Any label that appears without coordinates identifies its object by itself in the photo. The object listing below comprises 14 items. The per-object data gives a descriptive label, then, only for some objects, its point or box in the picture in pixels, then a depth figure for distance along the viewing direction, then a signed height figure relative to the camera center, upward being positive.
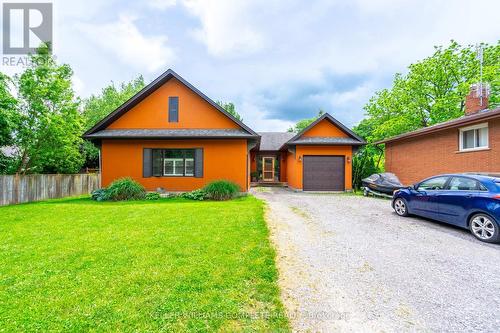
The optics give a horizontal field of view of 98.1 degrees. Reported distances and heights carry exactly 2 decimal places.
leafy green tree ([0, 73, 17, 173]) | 9.45 +2.37
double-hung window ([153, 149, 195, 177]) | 11.90 +0.27
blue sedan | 4.72 -0.87
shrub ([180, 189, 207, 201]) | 10.37 -1.36
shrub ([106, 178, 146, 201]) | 10.20 -1.11
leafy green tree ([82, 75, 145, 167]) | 26.23 +8.62
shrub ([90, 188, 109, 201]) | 10.28 -1.35
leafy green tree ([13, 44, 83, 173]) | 11.32 +2.92
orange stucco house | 11.55 +1.46
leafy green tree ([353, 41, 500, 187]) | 16.12 +6.70
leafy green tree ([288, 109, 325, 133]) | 48.32 +10.00
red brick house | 8.67 +1.02
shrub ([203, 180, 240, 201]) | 10.23 -1.09
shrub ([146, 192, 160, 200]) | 10.70 -1.45
